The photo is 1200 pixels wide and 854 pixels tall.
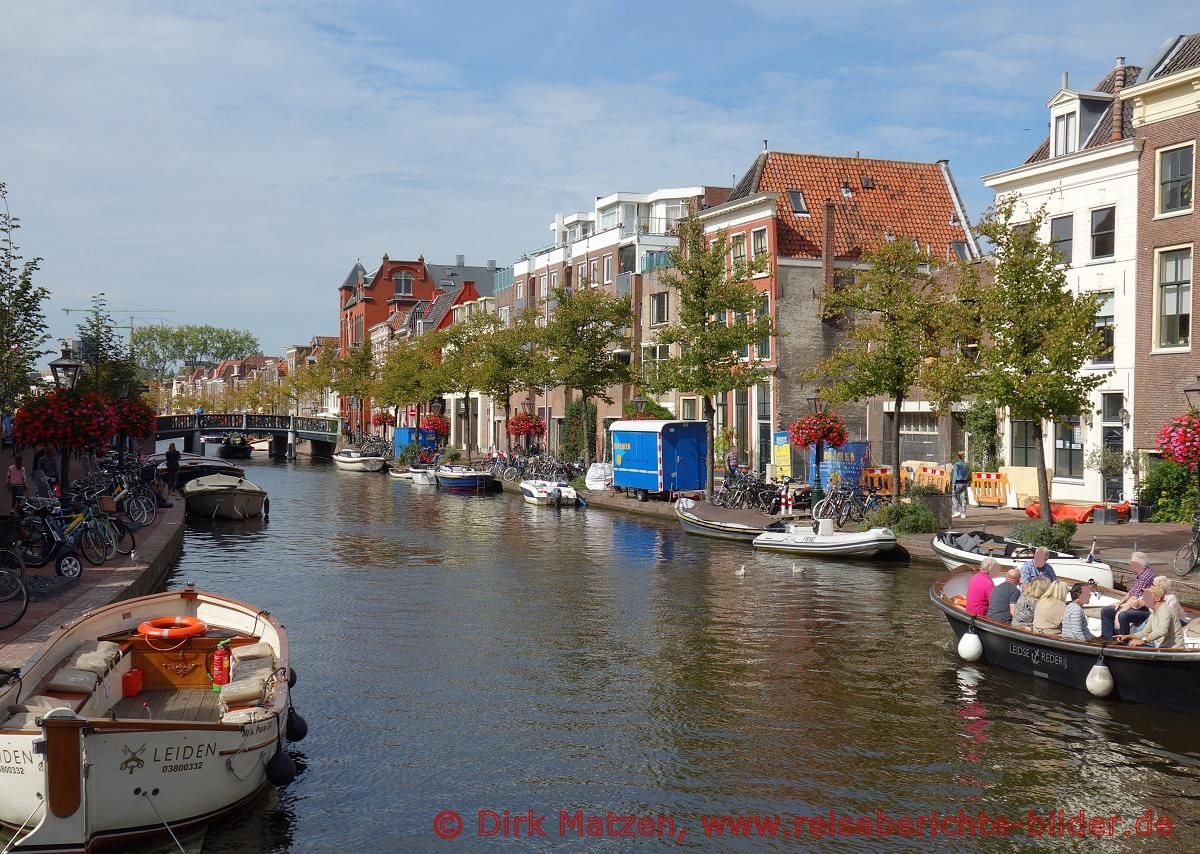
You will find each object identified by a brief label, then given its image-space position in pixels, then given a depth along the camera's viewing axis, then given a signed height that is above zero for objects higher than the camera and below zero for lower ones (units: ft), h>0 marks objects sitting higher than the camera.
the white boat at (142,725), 30.12 -9.71
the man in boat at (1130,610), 50.93 -9.10
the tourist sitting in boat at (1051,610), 52.60 -9.34
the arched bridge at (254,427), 289.12 -4.55
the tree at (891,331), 100.48 +7.40
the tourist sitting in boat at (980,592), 57.00 -9.21
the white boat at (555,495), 146.30 -10.99
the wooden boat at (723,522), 104.94 -10.63
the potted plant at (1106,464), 103.09 -4.81
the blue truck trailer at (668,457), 136.46 -5.59
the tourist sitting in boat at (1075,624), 51.19 -9.74
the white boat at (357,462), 240.94 -11.25
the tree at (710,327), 125.80 +9.54
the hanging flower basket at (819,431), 111.34 -1.92
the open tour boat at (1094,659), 47.19 -11.24
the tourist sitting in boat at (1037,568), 56.39 -8.09
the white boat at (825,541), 89.61 -10.83
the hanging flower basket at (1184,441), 67.82 -1.72
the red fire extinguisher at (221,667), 42.16 -9.69
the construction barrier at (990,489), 115.75 -7.98
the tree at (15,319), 87.15 +7.19
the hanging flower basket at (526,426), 197.57 -2.68
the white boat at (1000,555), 64.23 -9.21
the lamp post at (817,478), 111.45 -6.74
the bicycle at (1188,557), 69.26 -8.99
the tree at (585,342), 167.53 +10.52
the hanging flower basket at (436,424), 251.19 -3.01
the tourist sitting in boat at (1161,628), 47.80 -9.23
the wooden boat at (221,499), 132.36 -10.53
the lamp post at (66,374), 84.64 +2.83
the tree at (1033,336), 83.46 +5.82
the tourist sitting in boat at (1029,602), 54.39 -9.24
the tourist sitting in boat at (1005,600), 55.83 -9.40
